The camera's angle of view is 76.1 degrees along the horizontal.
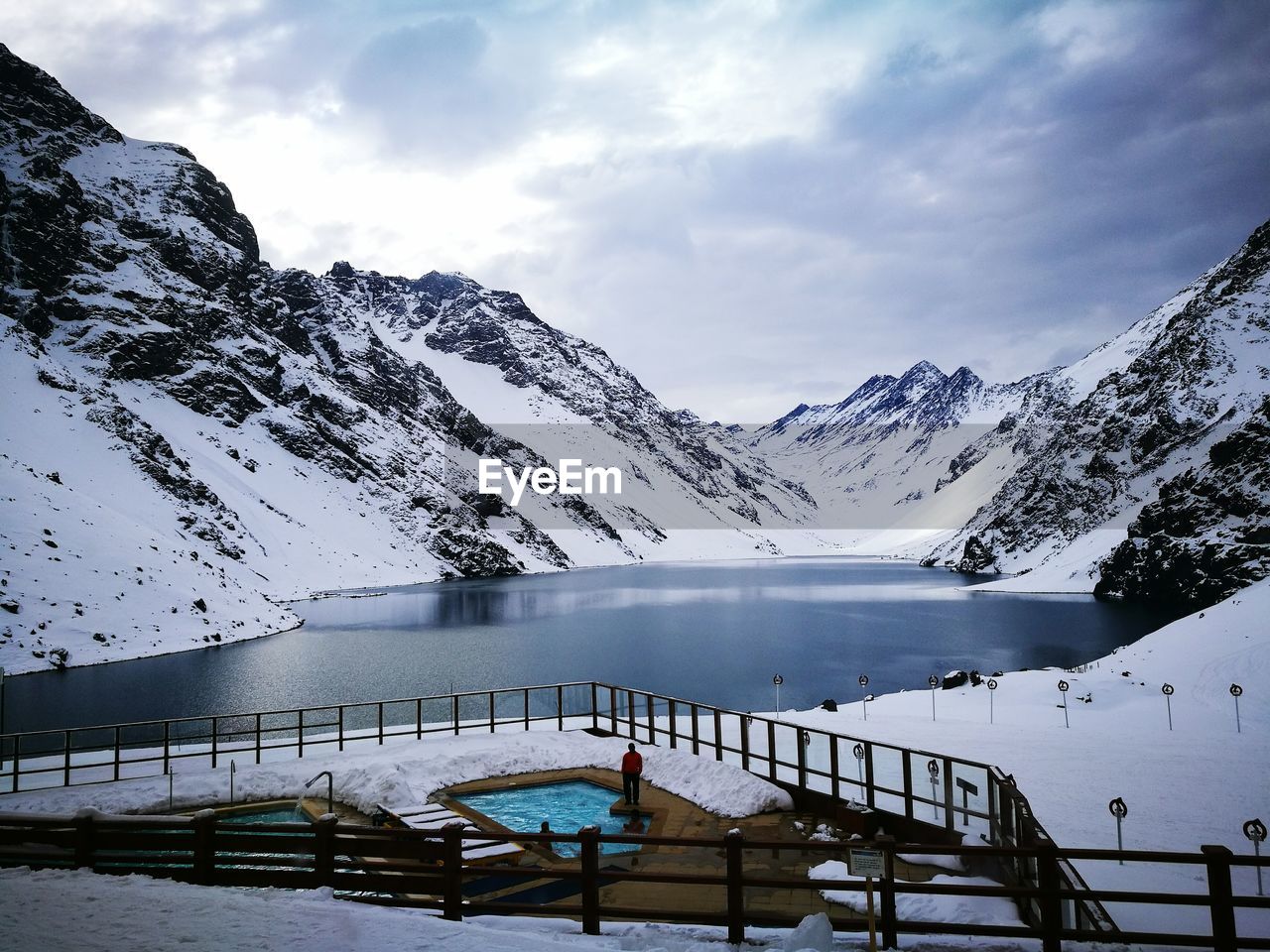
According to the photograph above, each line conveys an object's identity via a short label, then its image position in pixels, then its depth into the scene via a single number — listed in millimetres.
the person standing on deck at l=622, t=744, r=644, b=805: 18042
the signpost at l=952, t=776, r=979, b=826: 13414
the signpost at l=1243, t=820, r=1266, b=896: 13070
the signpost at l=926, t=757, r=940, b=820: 14234
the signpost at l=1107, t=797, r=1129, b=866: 14930
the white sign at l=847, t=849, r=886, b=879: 8398
